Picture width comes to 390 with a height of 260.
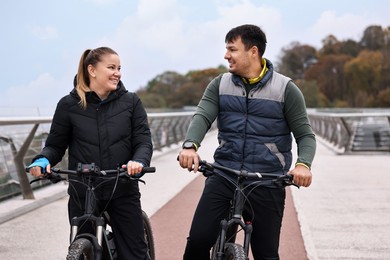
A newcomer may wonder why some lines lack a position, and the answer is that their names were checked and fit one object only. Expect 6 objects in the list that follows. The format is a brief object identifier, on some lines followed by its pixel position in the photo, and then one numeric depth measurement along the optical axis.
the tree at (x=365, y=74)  126.19
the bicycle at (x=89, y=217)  4.07
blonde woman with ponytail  4.41
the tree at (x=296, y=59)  149.50
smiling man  4.25
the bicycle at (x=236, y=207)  4.03
